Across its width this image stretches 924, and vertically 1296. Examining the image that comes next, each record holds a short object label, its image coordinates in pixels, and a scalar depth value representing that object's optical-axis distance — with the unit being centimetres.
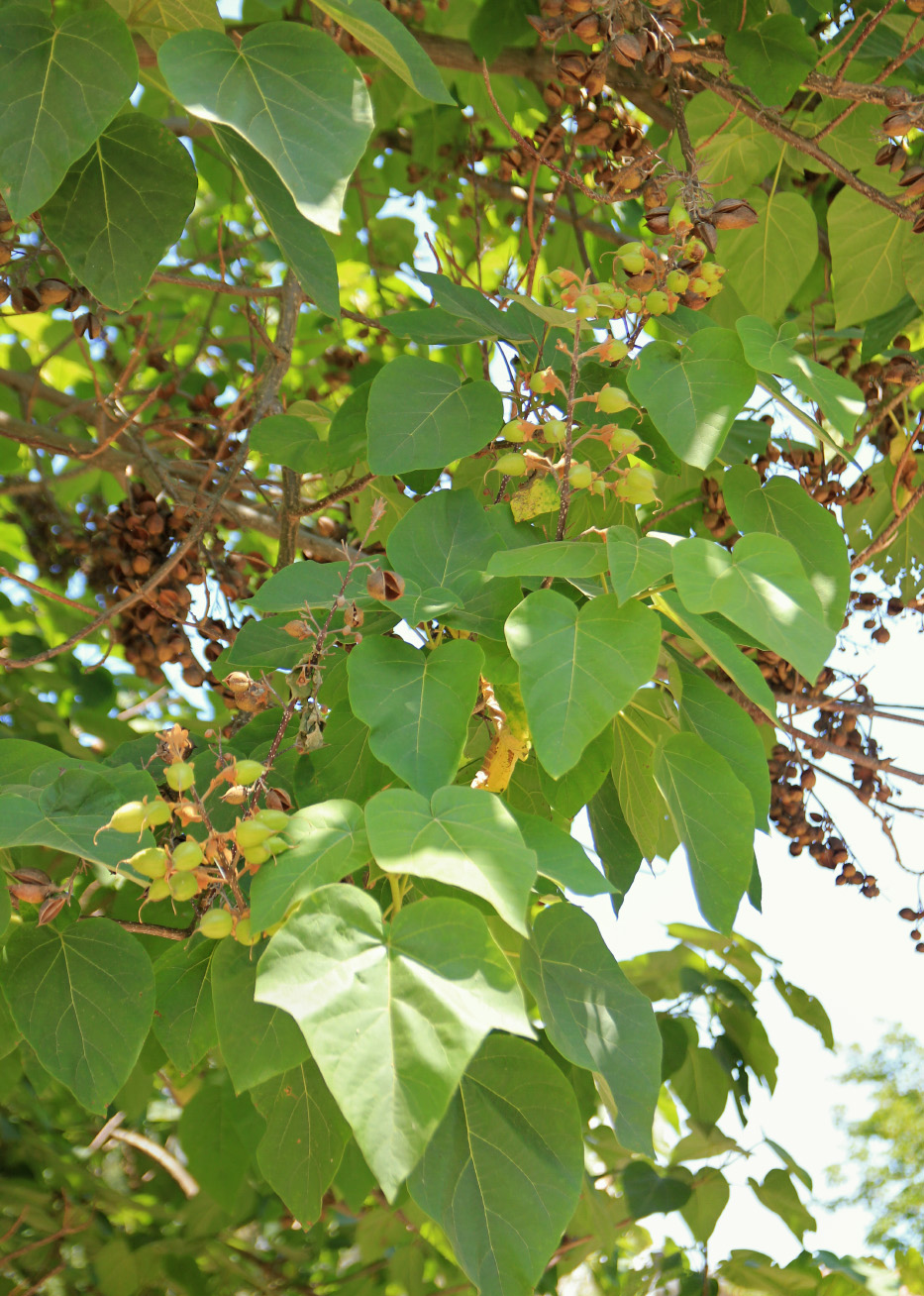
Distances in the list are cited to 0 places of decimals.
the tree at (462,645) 85
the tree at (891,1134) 1391
